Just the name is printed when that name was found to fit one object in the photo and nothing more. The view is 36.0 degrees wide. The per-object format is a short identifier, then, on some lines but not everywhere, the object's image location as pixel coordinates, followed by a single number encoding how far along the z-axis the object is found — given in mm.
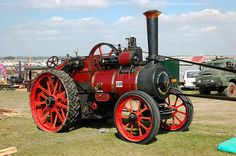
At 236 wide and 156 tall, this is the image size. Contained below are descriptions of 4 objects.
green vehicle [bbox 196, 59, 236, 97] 18031
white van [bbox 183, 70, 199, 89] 23266
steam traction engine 6992
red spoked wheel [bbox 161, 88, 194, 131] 7691
